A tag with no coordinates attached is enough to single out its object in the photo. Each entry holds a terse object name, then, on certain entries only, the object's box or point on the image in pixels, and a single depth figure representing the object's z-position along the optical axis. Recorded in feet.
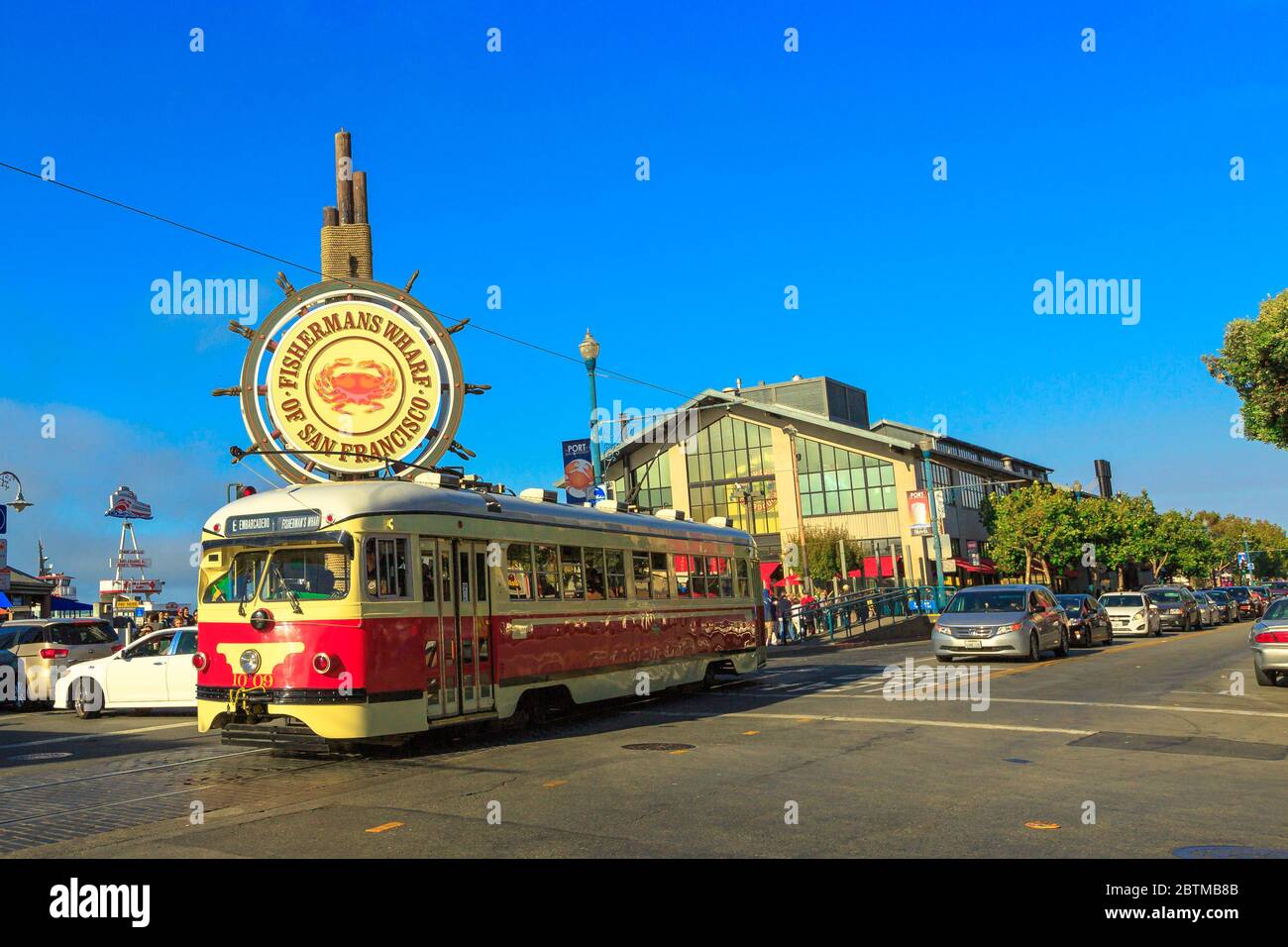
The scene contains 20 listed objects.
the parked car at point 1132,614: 118.11
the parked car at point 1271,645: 55.31
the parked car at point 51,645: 67.41
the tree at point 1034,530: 212.23
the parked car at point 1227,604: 167.76
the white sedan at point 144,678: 58.44
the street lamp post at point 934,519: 143.53
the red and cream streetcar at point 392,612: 37.17
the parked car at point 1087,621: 95.86
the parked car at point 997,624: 72.84
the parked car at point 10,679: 68.08
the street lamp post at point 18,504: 110.11
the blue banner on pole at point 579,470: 94.53
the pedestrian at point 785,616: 116.16
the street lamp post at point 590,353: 91.40
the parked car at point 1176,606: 129.49
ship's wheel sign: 69.31
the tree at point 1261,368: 52.90
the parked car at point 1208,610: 144.56
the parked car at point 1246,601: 176.14
